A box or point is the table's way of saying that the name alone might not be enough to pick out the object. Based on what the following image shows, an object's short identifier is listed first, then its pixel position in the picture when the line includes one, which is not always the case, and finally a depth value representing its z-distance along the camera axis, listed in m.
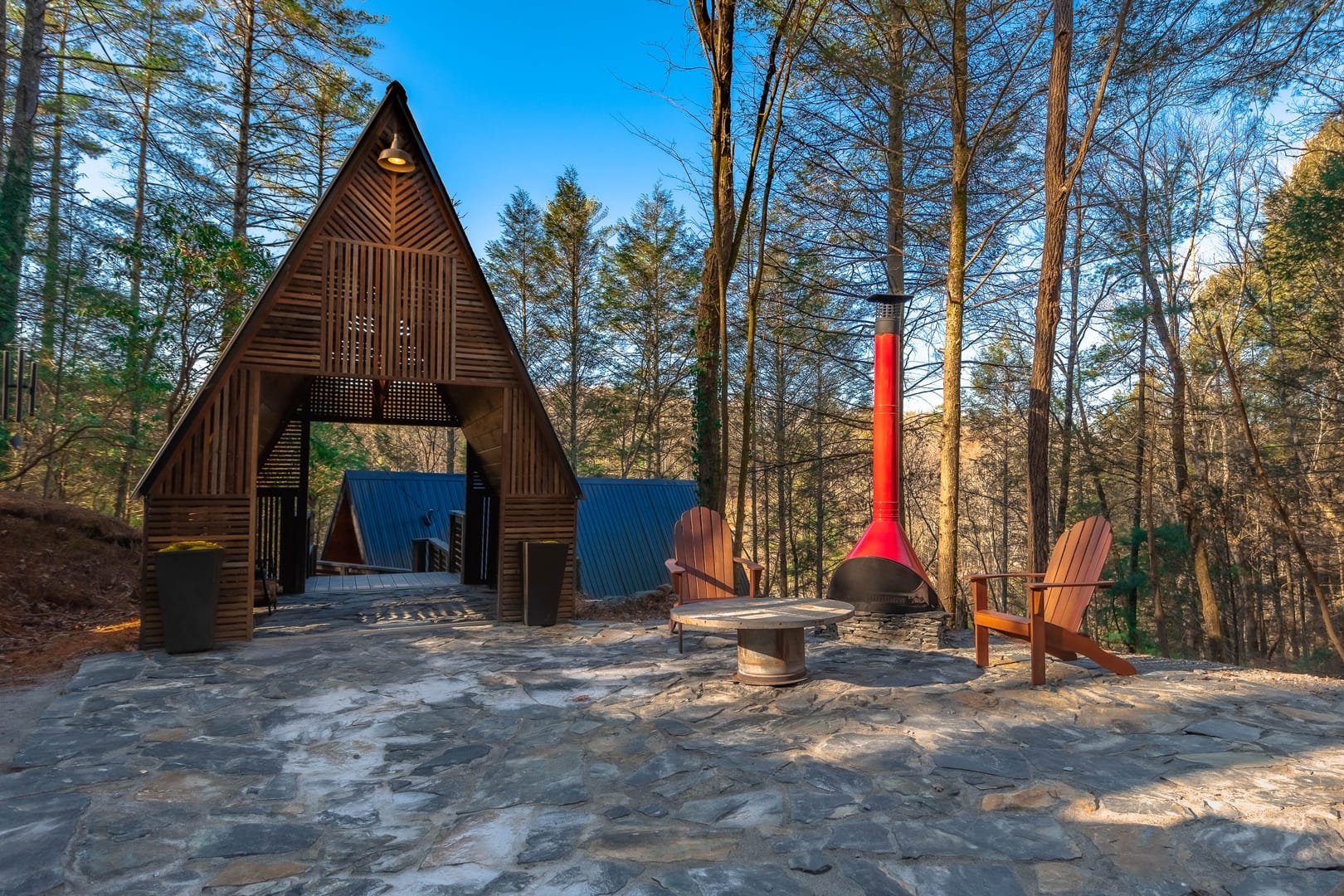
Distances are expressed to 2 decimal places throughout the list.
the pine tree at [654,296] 17.89
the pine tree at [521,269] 18.62
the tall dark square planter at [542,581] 6.70
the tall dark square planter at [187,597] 5.32
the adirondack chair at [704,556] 5.89
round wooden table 4.33
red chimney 5.86
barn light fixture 6.27
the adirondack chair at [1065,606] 4.50
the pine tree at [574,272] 18.19
